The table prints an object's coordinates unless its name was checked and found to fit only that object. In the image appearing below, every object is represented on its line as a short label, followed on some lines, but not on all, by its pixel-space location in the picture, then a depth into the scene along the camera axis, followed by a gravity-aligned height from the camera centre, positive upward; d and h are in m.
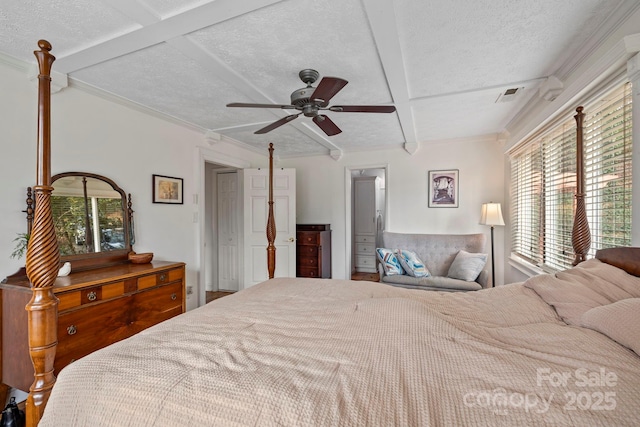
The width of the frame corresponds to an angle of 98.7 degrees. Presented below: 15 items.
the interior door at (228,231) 4.68 -0.34
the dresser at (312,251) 4.32 -0.65
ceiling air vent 2.41 +1.04
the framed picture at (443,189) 4.02 +0.30
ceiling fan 1.74 +0.74
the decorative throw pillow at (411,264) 3.38 -0.69
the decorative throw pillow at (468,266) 3.24 -0.69
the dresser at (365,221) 6.22 -0.26
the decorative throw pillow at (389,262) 3.44 -0.67
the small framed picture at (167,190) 2.89 +0.24
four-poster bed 0.66 -0.48
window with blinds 1.63 +0.19
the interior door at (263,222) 4.24 -0.18
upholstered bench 3.24 -0.64
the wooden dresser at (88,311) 1.70 -0.70
